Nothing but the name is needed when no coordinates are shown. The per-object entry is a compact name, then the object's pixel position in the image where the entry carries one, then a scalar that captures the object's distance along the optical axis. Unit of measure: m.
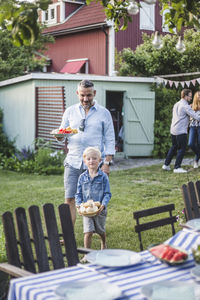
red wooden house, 20.70
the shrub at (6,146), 15.87
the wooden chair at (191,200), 4.35
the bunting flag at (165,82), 14.17
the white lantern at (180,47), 3.70
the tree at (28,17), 3.30
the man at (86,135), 5.54
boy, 5.03
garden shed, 14.52
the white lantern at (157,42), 3.61
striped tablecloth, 2.47
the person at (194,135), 11.91
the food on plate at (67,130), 5.60
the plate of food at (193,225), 3.62
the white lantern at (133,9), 3.69
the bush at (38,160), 12.87
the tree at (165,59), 16.92
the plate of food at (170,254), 2.84
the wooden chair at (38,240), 3.36
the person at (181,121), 11.19
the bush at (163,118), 15.55
